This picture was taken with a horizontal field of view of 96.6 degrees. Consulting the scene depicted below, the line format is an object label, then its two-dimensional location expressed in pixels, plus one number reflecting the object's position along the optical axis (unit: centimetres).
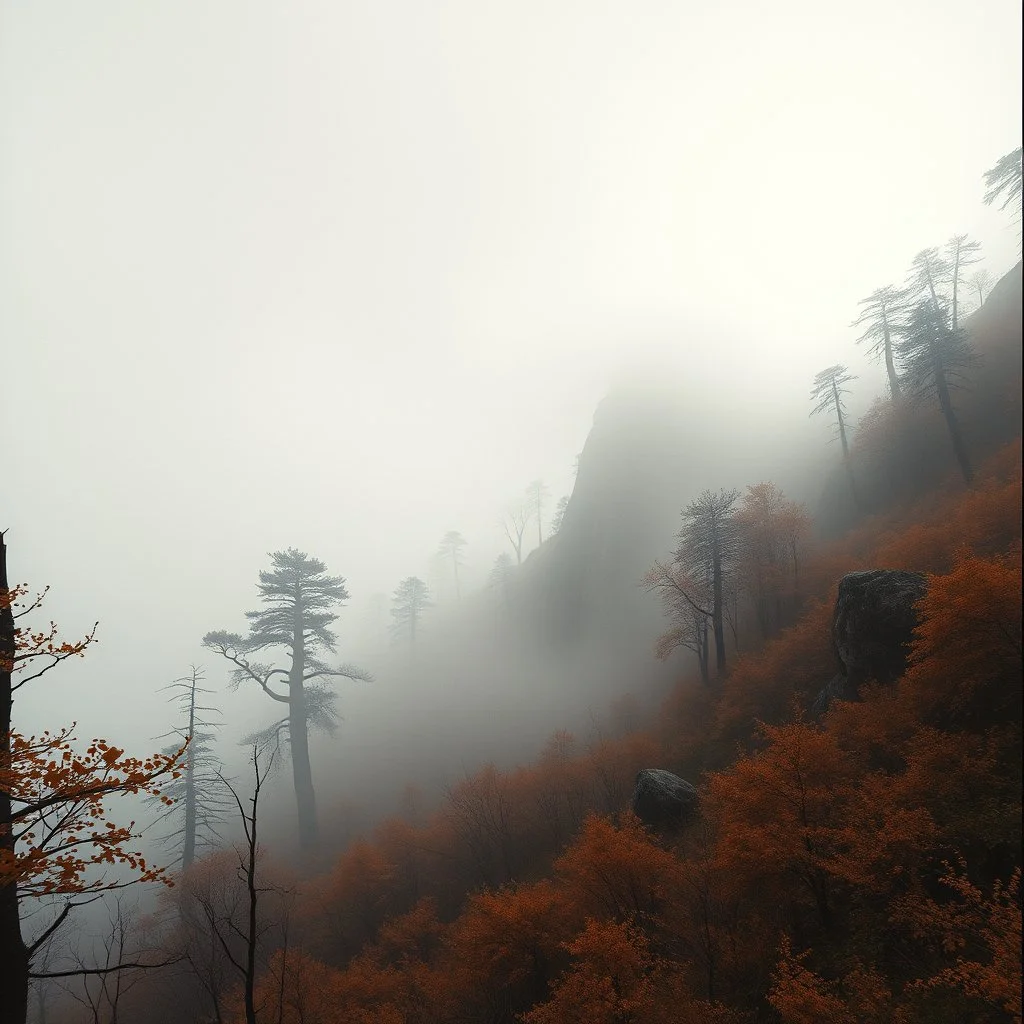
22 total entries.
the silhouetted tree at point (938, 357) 1988
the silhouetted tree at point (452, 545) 7238
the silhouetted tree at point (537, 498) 7000
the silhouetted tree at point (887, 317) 3256
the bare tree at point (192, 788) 2521
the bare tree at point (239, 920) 2120
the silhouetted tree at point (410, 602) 5484
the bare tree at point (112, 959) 2119
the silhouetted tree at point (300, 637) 2756
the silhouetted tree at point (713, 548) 2581
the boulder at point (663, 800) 1861
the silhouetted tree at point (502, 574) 5733
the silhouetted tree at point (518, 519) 7167
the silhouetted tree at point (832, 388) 3212
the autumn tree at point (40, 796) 645
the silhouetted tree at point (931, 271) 3378
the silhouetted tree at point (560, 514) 6531
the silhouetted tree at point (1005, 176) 2291
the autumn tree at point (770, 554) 2658
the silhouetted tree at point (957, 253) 3409
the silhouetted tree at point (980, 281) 4118
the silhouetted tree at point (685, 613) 2689
